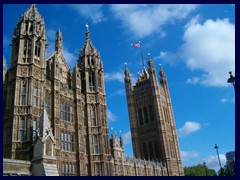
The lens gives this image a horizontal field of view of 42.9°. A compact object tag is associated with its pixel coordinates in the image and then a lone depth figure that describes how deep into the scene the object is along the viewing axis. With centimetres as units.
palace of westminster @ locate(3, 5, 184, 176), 2447
